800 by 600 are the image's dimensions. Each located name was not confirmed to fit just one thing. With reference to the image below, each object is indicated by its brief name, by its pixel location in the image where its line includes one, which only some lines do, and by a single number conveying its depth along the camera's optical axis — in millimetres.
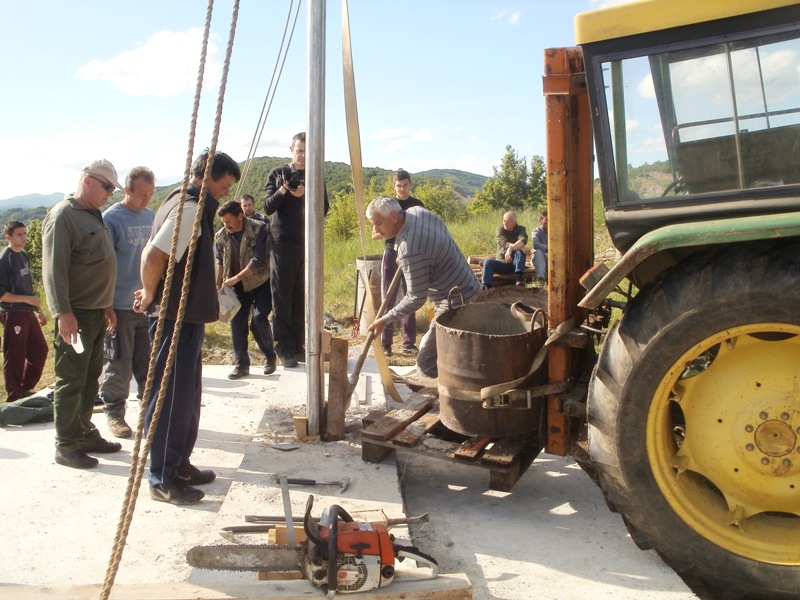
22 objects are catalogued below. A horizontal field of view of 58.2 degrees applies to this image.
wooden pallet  3584
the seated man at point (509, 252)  10391
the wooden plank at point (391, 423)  3887
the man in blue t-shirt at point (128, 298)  4664
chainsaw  2531
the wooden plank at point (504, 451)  3533
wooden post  4309
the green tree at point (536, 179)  44262
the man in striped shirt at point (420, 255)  4535
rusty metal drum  3545
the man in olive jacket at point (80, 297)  3977
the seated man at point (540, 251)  11531
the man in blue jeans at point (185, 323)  3564
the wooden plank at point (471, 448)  3602
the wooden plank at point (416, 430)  3809
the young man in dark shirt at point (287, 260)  6109
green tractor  2545
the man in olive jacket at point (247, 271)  6207
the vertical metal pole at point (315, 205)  3949
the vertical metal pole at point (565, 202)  3127
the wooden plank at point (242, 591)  2510
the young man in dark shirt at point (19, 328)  6160
